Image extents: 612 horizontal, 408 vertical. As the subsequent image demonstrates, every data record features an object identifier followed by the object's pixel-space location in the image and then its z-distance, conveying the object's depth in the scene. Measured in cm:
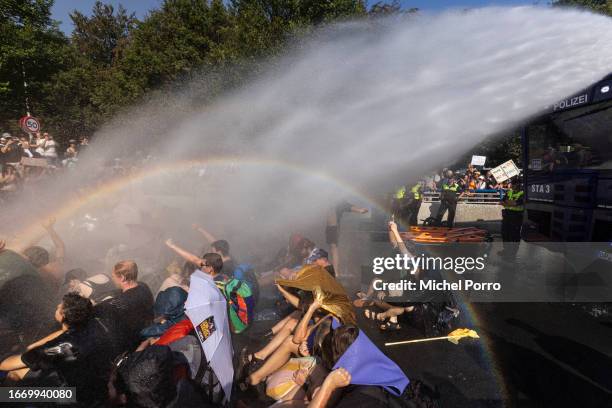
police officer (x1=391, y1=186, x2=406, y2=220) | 1254
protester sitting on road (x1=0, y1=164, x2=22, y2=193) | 843
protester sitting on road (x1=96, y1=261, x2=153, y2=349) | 368
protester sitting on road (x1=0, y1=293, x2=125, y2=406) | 295
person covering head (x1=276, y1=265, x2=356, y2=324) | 351
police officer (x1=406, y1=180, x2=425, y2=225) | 1277
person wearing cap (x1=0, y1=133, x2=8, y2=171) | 898
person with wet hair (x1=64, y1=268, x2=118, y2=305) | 428
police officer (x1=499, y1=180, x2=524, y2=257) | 933
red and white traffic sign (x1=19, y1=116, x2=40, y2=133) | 1161
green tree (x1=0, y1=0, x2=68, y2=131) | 1984
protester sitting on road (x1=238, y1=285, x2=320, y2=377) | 396
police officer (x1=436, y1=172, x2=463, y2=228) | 1287
